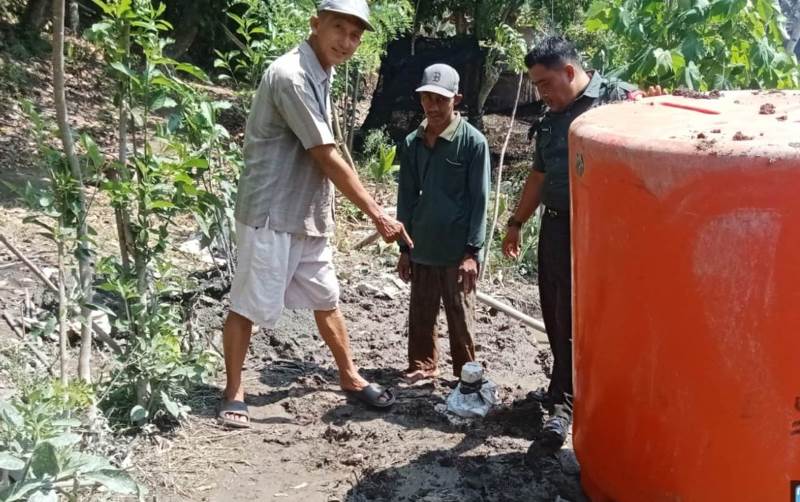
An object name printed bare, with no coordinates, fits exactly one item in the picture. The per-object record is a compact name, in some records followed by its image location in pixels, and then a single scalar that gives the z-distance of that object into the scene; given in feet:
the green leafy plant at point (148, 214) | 10.35
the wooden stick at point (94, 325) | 10.12
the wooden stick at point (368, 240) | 20.54
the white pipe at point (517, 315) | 16.07
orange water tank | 7.23
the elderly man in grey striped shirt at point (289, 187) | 11.27
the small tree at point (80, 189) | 9.45
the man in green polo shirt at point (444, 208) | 12.94
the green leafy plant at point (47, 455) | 7.89
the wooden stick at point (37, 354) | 11.16
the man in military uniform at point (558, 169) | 11.30
